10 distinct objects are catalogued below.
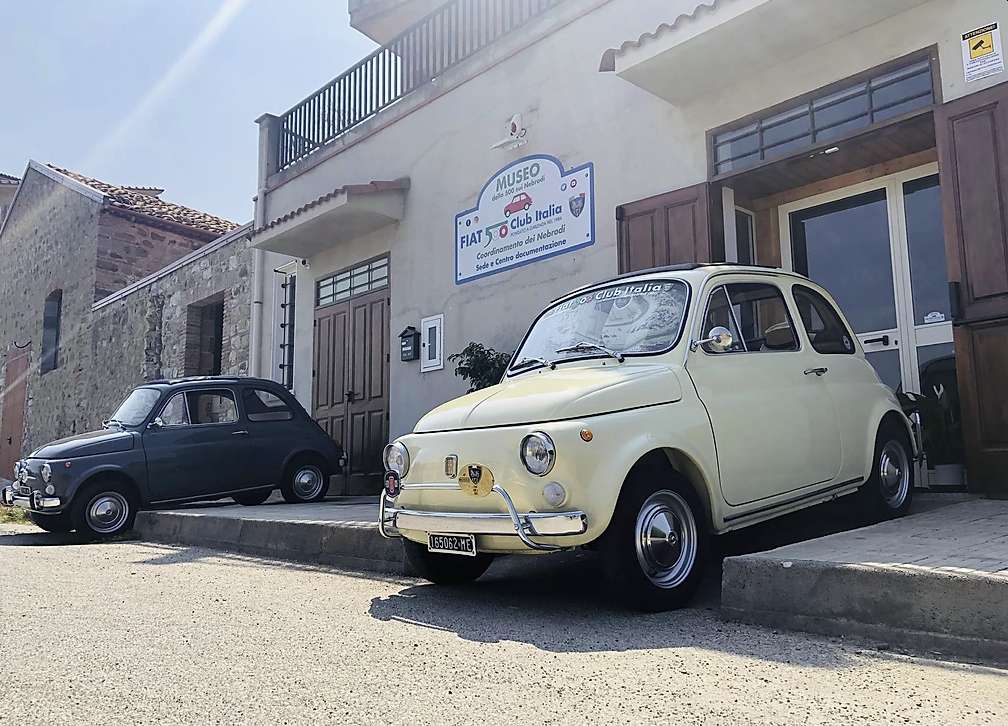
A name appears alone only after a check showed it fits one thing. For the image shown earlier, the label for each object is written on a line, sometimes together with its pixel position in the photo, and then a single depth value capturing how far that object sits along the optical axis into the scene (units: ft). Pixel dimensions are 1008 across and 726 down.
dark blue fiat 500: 27.89
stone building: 52.49
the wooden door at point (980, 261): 19.16
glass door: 21.45
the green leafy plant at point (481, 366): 28.43
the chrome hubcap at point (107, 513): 28.02
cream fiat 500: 12.75
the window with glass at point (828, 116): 21.58
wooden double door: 36.58
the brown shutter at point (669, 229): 24.91
